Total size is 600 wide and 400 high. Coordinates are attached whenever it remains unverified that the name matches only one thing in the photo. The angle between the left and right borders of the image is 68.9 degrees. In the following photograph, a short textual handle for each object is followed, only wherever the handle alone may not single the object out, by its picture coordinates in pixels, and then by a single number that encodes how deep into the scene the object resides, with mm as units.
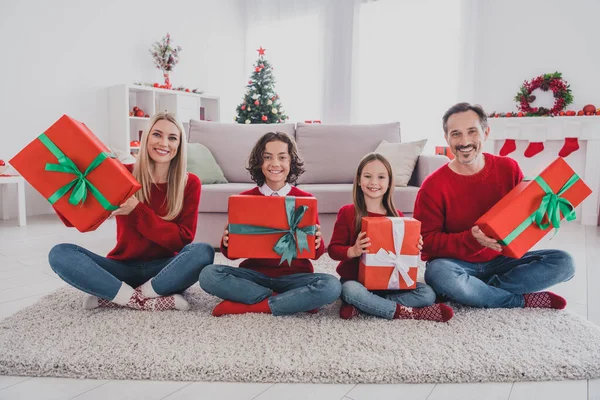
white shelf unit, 4645
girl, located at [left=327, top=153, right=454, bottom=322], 1606
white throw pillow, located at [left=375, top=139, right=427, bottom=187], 2873
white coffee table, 3672
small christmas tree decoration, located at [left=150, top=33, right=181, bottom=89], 5059
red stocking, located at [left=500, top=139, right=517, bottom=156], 4270
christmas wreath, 4062
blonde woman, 1605
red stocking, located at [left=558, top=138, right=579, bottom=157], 3955
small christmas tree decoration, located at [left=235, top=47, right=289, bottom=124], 4992
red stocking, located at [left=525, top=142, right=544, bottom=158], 4105
